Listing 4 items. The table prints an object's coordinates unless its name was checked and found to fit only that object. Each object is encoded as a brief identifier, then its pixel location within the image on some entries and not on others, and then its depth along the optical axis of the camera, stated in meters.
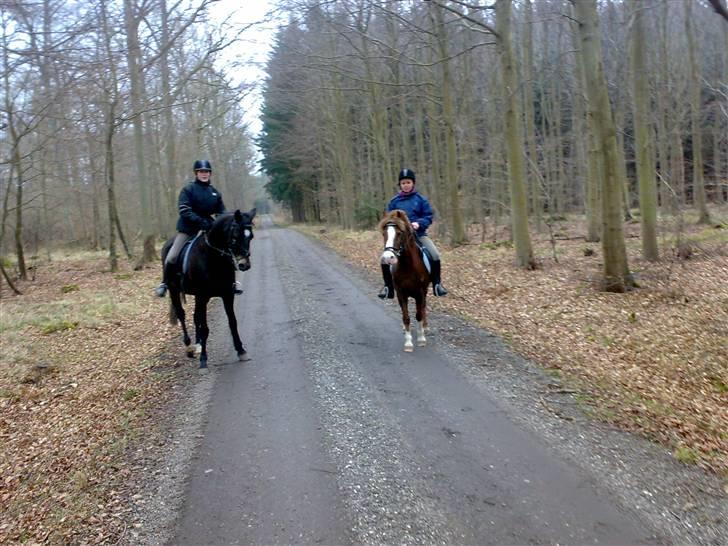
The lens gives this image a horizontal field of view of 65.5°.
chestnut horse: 8.52
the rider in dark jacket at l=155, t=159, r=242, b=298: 8.77
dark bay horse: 8.00
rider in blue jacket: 9.53
